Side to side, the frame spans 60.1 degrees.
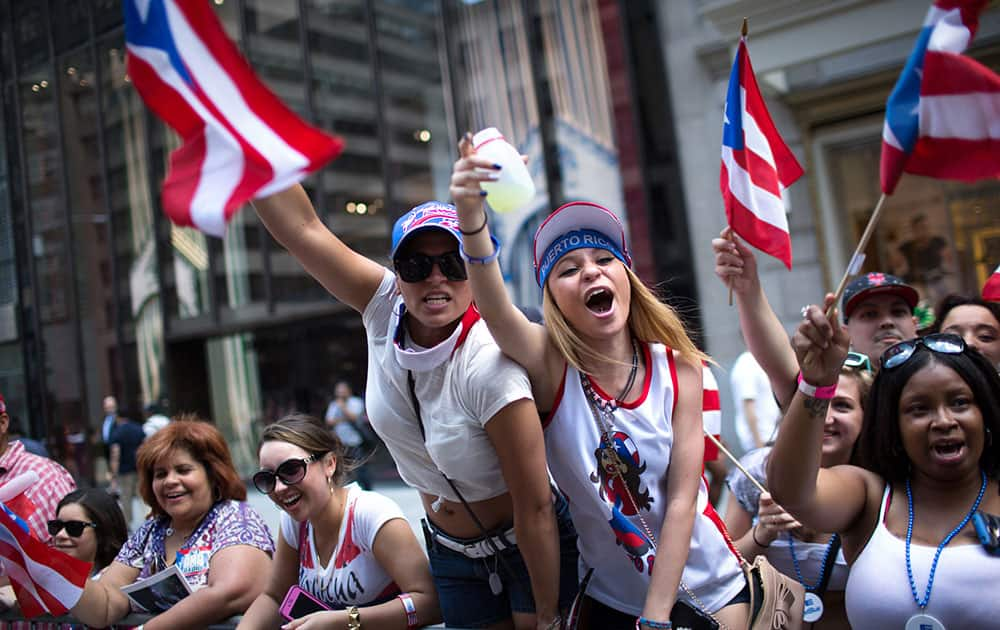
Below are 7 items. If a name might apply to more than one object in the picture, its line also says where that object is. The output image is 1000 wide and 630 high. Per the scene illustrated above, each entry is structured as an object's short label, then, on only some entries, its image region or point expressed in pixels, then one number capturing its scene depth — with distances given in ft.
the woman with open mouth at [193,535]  11.18
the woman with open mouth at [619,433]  7.91
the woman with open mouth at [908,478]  7.17
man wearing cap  12.69
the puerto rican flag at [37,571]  11.09
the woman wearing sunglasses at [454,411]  7.80
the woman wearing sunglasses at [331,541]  9.71
